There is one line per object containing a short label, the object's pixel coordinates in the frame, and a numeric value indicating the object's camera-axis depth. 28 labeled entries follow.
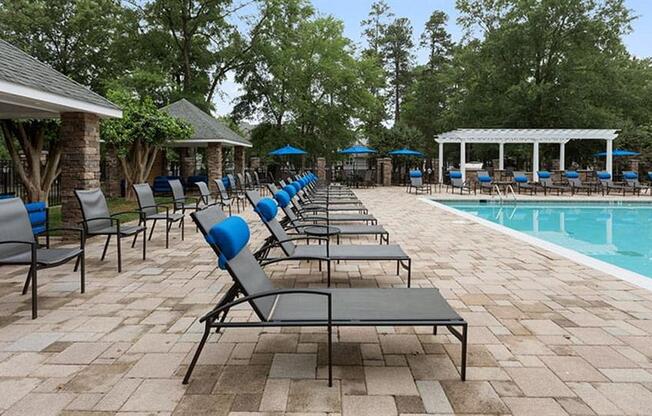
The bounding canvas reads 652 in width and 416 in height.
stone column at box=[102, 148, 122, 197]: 18.67
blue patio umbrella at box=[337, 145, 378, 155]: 26.35
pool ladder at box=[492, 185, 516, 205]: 17.54
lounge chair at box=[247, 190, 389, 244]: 6.38
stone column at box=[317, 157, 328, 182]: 26.95
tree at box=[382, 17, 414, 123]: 41.81
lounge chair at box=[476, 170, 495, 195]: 20.77
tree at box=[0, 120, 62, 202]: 10.74
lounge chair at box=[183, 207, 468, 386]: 2.90
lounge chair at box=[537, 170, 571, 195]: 20.81
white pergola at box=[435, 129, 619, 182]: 23.17
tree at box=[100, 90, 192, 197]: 13.88
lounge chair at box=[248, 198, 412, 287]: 4.88
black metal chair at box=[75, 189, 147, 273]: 5.89
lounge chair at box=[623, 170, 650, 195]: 20.11
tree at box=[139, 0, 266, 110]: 28.48
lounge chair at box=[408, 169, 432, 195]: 21.28
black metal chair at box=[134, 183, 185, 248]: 7.48
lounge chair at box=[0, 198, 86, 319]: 4.17
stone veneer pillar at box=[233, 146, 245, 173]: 23.42
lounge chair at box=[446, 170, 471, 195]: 20.95
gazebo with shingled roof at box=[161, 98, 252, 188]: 18.10
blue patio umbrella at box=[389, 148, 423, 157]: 25.78
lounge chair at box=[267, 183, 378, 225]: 8.02
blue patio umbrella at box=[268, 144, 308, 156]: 24.68
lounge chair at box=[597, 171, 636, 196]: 20.62
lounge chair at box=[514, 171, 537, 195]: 21.03
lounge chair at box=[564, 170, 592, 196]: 21.00
